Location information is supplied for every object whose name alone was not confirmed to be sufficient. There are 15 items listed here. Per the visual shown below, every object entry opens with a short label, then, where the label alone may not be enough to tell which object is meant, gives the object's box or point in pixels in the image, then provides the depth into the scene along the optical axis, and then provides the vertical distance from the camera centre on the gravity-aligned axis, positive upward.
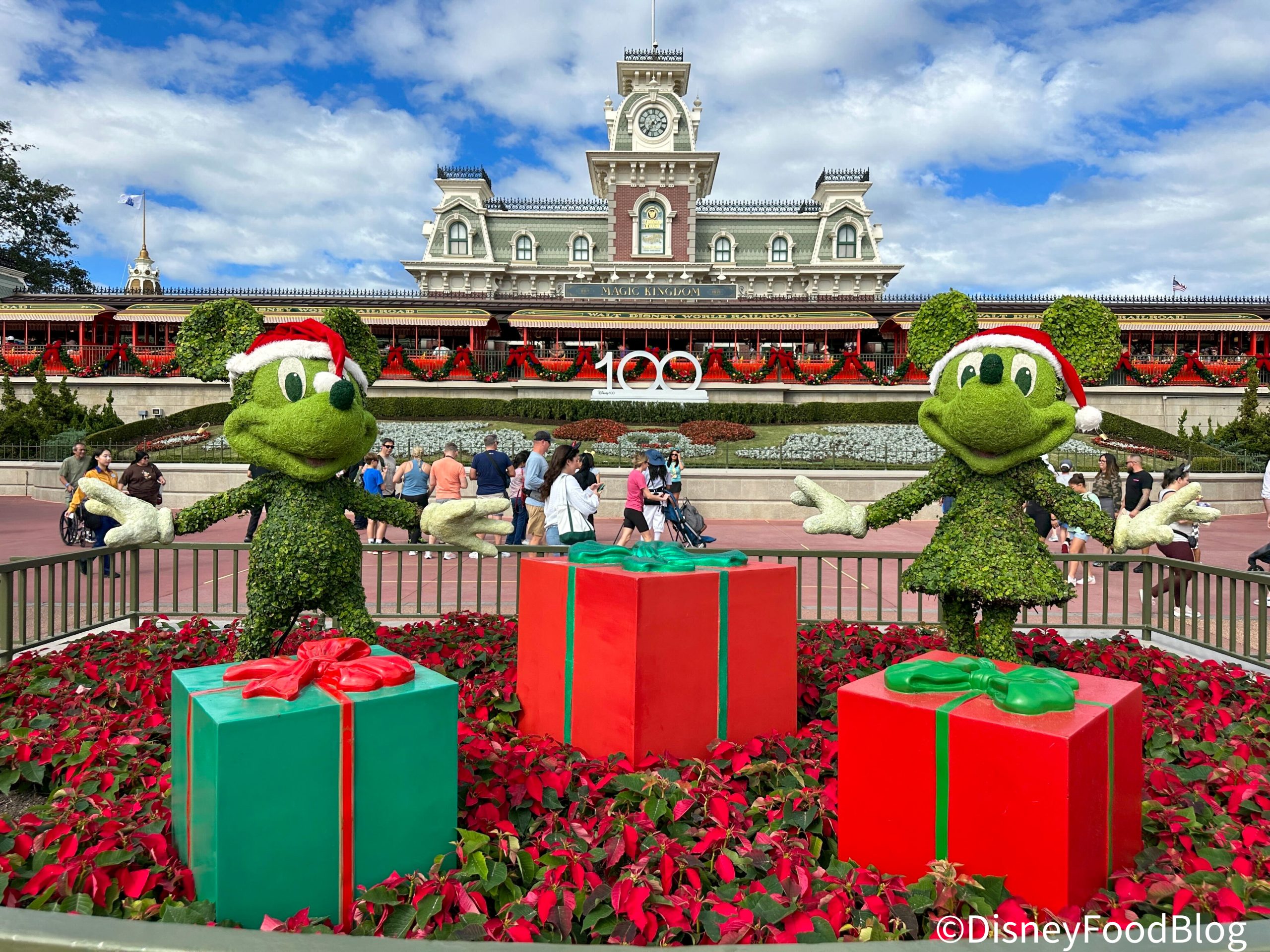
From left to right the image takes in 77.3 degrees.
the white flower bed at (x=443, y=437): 21.94 +0.76
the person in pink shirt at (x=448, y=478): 10.31 -0.19
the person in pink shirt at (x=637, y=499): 10.83 -0.44
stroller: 11.14 -0.79
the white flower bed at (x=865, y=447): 20.48 +0.63
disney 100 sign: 22.11 +2.18
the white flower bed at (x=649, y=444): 20.91 +0.59
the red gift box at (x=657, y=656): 3.62 -0.93
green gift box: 2.35 -1.00
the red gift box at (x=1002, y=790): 2.36 -1.01
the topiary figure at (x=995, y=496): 4.24 -0.14
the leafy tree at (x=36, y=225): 45.28 +13.61
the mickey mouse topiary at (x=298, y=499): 4.09 -0.21
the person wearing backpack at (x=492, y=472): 10.08 -0.09
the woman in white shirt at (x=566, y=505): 8.80 -0.44
